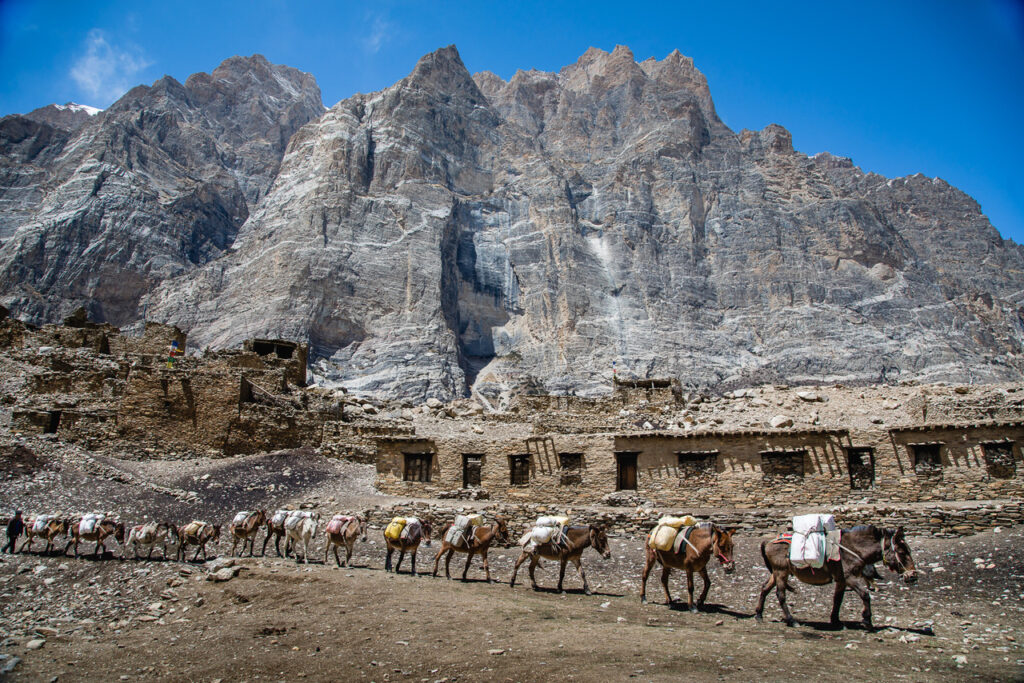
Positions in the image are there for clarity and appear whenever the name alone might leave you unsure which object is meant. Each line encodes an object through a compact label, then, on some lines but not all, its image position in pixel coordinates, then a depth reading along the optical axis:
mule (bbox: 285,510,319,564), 15.68
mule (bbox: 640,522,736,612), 10.95
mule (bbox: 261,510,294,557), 16.22
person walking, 15.49
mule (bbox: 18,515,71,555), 15.56
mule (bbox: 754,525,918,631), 9.80
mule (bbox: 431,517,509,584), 13.81
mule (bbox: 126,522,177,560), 15.39
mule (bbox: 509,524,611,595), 12.80
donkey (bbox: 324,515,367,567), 15.11
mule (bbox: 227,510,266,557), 16.06
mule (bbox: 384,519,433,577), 14.24
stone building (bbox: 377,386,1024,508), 18.78
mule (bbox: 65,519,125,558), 15.30
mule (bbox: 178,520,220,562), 15.84
